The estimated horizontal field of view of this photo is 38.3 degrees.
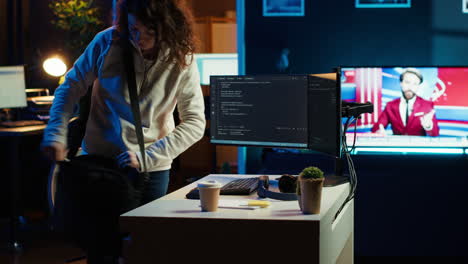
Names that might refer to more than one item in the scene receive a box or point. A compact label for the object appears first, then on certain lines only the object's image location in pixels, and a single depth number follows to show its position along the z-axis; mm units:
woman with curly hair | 2352
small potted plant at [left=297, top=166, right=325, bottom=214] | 2088
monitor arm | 2732
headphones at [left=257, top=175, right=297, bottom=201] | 2391
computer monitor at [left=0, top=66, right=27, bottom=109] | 5215
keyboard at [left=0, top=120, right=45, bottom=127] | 4883
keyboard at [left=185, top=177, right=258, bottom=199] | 2467
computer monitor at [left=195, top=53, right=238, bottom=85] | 7281
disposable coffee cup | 2149
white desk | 2002
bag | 2125
